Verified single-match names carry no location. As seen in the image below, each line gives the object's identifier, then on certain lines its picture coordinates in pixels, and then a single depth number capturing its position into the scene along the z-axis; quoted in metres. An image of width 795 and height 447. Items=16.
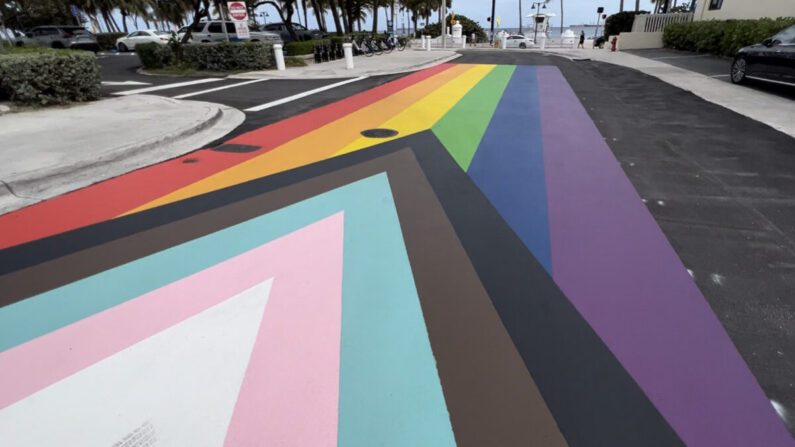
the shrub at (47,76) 8.16
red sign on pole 16.17
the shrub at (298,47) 21.44
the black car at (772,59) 9.08
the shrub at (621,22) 31.92
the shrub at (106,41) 36.50
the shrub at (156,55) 17.81
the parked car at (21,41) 27.78
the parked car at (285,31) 29.18
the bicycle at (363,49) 25.36
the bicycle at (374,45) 25.64
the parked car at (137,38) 31.39
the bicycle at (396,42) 30.32
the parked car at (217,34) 25.22
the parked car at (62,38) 27.94
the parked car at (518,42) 42.31
